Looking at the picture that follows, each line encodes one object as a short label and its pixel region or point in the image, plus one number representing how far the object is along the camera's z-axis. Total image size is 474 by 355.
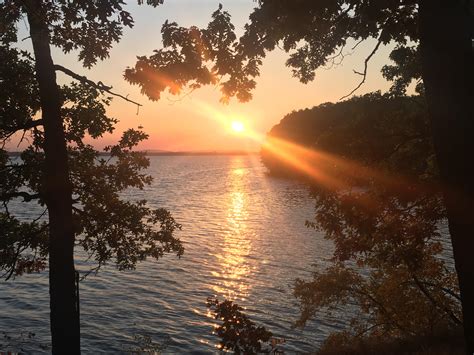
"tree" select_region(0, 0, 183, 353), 10.01
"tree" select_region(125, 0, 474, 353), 5.57
